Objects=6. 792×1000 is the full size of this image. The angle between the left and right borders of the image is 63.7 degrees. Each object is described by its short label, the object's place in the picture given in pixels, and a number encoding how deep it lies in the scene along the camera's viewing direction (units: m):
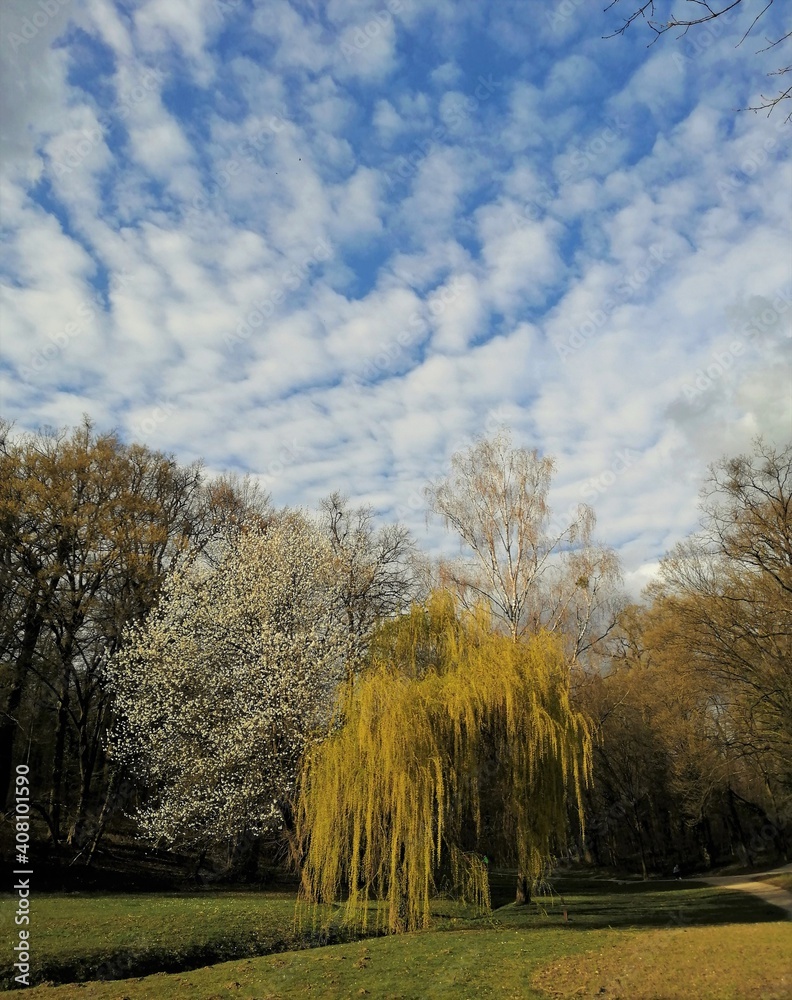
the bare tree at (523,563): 21.17
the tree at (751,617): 19.28
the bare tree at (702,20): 3.39
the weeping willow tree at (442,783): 11.98
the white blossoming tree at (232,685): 17.92
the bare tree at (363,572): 22.52
